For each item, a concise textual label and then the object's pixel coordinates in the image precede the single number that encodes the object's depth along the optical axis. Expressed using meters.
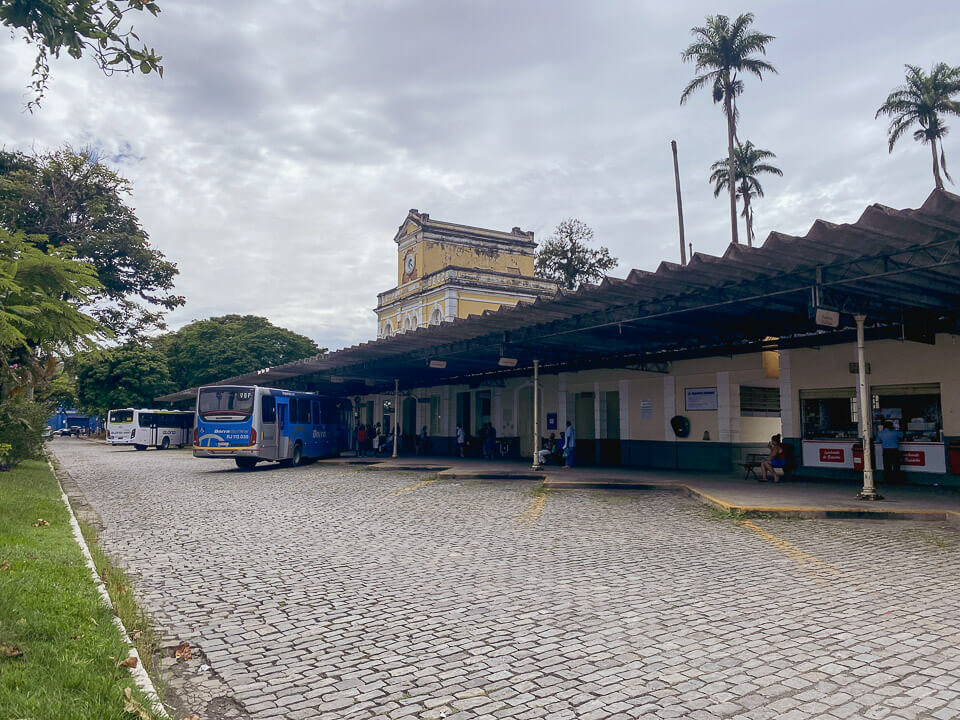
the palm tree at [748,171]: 42.09
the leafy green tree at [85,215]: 19.83
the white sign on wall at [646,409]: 21.66
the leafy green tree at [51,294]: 7.32
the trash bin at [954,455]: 14.12
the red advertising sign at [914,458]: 14.91
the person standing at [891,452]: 15.17
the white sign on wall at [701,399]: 19.80
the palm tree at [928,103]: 37.19
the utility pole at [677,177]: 39.75
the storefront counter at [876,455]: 14.70
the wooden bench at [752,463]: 16.55
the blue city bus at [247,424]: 22.36
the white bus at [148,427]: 45.66
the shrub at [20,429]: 17.03
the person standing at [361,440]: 32.62
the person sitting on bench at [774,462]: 16.16
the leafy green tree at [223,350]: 55.50
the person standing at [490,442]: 27.38
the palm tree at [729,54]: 35.66
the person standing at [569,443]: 21.12
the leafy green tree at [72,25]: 4.53
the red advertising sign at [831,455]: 16.44
